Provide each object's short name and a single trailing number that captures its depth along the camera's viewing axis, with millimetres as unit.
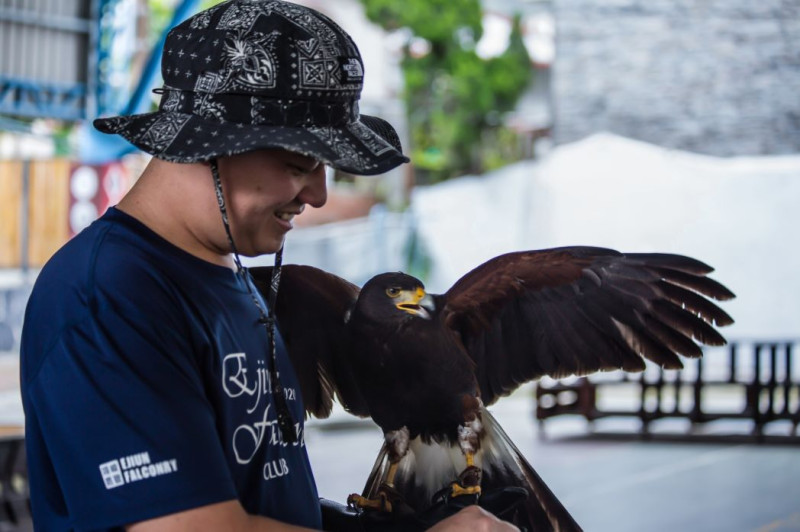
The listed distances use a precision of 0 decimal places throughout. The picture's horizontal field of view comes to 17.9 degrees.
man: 2606
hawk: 2977
